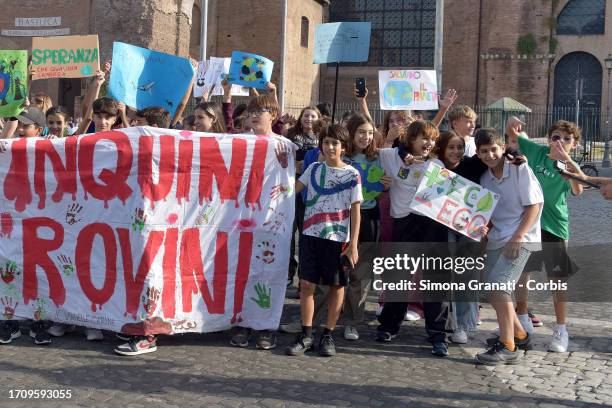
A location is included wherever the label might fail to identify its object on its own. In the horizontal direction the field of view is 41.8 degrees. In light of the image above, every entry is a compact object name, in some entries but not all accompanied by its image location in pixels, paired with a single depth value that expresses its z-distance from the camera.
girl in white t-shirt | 5.96
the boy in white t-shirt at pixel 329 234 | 5.71
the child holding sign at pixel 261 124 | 5.87
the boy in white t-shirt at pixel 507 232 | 5.54
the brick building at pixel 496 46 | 37.59
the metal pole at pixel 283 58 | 24.22
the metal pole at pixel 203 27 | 18.89
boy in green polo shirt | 6.02
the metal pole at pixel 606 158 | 27.81
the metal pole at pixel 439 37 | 16.95
